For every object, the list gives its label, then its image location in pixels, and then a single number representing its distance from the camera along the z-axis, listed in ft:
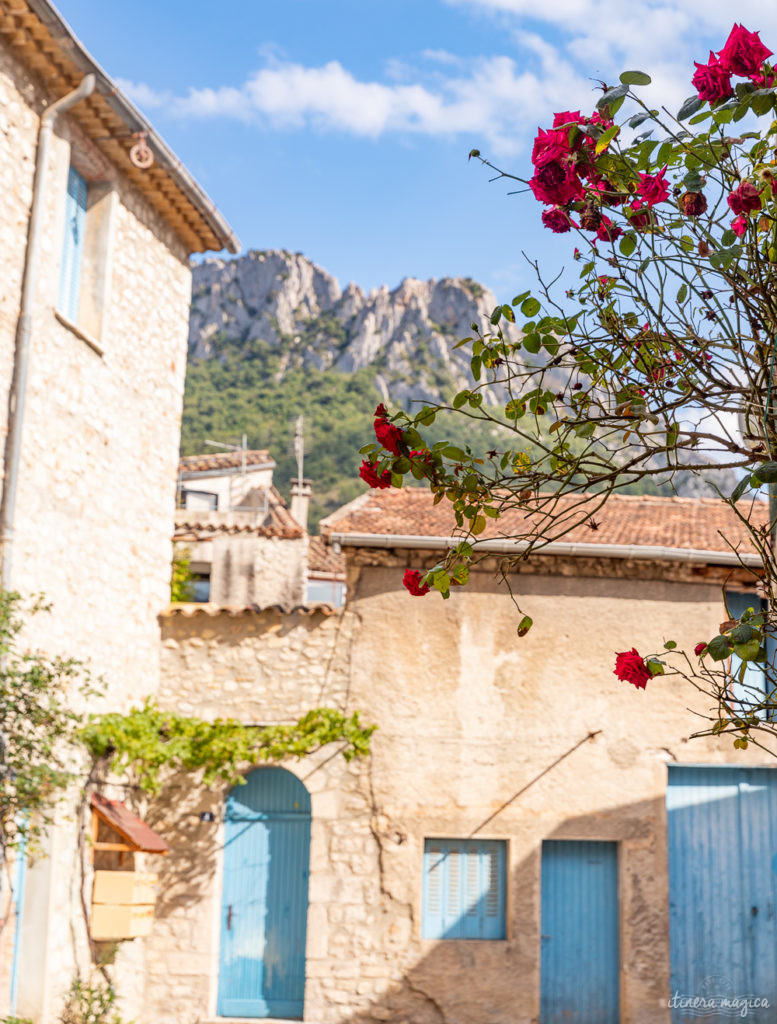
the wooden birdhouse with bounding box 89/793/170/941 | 31.83
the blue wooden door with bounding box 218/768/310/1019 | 36.27
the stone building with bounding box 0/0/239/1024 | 28.66
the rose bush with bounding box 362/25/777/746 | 10.53
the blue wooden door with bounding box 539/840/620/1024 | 36.47
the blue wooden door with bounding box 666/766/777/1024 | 36.58
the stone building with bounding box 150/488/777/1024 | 35.76
